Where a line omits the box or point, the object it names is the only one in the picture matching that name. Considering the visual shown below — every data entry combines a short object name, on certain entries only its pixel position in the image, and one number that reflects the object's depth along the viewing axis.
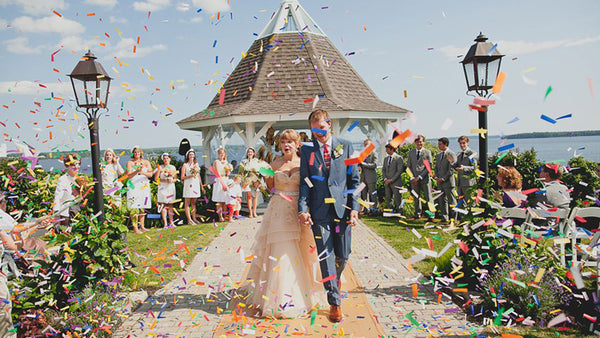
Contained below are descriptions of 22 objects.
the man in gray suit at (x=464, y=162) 9.80
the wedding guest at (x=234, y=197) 12.60
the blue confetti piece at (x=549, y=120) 4.53
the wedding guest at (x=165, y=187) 11.73
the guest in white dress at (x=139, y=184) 10.87
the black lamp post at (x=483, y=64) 6.13
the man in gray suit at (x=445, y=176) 10.19
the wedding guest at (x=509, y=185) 6.17
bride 4.88
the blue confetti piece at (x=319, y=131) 4.72
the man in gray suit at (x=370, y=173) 12.33
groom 4.72
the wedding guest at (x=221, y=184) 12.16
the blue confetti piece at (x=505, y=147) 5.01
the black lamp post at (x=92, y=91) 6.56
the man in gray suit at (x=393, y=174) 11.70
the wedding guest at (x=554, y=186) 6.02
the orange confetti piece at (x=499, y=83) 5.96
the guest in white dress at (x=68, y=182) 8.48
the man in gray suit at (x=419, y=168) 10.95
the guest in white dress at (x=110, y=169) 9.88
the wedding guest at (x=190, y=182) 11.96
